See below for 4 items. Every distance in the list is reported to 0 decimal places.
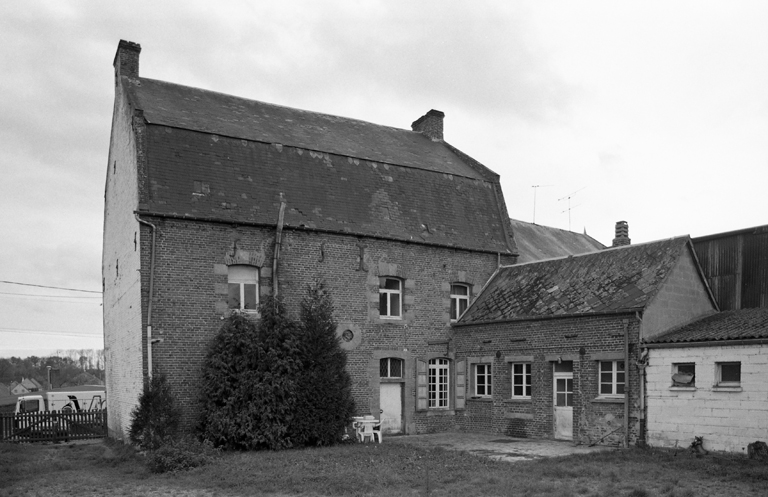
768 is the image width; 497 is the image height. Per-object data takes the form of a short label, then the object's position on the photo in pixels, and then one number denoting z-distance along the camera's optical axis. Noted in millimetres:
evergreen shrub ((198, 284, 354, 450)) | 17016
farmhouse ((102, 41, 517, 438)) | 18094
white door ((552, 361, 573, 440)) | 18359
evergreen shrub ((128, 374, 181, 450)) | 16484
